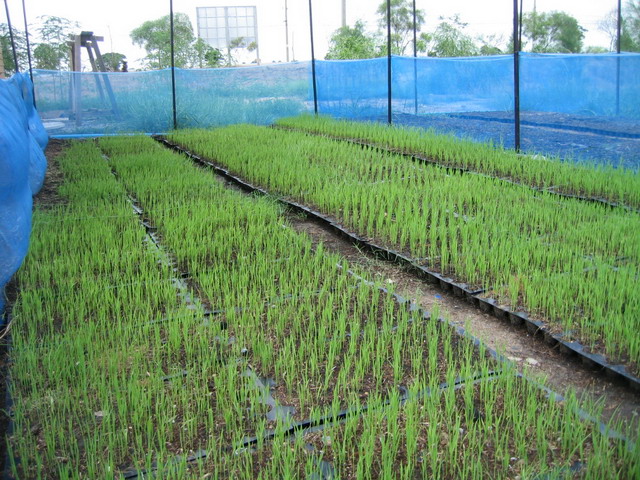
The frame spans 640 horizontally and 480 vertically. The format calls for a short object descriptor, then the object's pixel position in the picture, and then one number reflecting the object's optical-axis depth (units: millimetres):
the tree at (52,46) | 17391
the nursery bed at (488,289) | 2234
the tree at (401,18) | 26844
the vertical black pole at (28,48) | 9180
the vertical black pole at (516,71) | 6008
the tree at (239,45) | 40222
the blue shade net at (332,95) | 8562
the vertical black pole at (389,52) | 8727
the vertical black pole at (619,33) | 9266
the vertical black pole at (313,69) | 10152
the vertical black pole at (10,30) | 8661
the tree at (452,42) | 18250
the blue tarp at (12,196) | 2521
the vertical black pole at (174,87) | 9883
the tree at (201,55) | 21781
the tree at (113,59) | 26812
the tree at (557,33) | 21845
